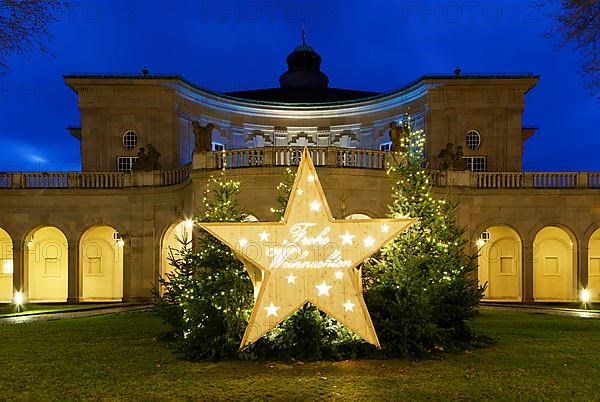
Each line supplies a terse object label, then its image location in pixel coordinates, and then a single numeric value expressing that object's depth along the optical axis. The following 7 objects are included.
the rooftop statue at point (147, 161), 33.56
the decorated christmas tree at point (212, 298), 13.74
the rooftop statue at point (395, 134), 29.49
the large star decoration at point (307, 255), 12.53
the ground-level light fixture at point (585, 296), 30.61
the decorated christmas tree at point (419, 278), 13.74
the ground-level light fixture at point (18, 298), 31.97
